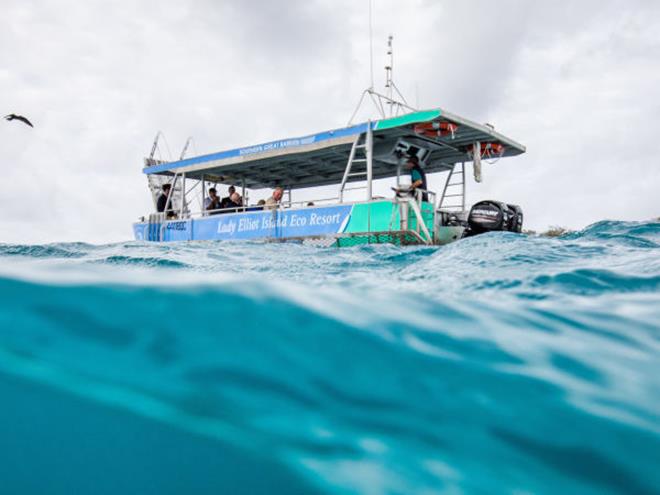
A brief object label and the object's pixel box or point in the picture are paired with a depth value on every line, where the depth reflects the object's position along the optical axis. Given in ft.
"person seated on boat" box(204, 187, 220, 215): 45.21
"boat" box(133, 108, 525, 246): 32.86
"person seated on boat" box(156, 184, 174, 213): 48.06
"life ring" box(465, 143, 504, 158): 37.37
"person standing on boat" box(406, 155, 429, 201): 35.88
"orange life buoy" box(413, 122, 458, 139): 32.45
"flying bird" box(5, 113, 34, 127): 28.97
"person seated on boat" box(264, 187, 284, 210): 39.71
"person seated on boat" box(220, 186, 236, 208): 44.55
